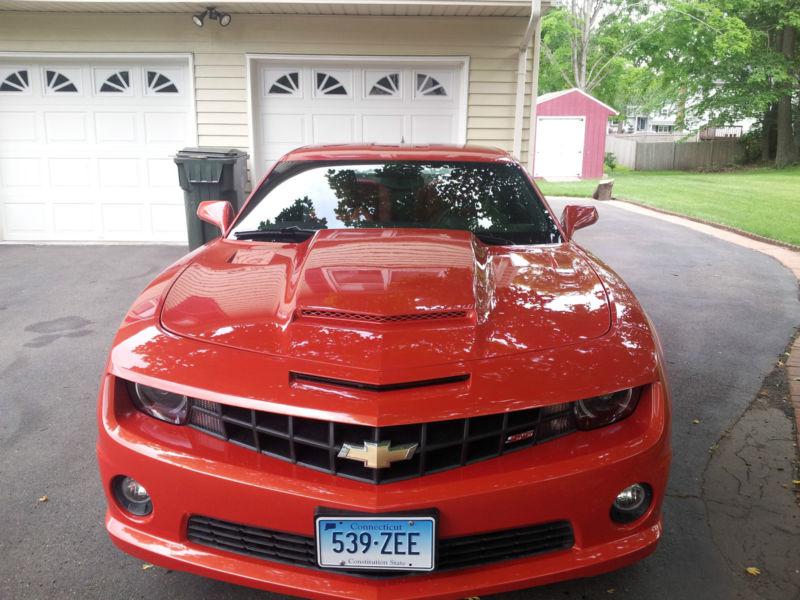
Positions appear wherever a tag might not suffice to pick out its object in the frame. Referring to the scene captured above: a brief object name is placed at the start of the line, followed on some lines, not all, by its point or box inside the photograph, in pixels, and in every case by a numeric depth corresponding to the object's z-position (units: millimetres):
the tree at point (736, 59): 27109
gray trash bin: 8312
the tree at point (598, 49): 34344
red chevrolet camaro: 1982
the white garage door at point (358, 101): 9031
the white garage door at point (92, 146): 9227
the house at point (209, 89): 8758
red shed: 26828
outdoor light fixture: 8508
